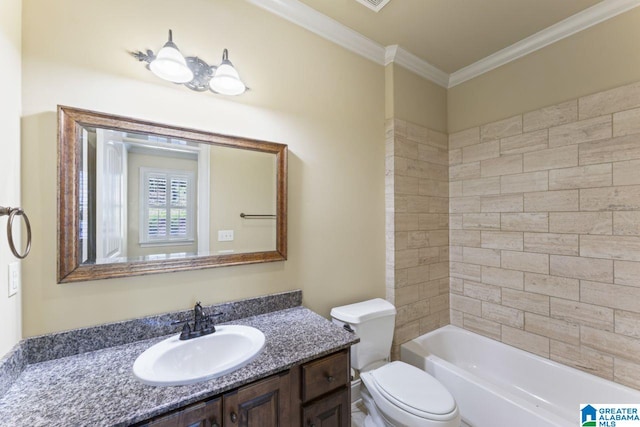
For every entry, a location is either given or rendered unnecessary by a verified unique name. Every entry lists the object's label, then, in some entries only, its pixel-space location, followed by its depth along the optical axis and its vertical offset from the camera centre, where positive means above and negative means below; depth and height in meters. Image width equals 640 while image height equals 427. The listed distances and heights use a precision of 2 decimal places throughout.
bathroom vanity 0.82 -0.59
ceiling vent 1.68 +1.36
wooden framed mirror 1.14 +0.09
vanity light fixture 1.25 +0.73
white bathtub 1.57 -1.16
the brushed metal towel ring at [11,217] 0.85 +0.00
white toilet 1.36 -0.99
